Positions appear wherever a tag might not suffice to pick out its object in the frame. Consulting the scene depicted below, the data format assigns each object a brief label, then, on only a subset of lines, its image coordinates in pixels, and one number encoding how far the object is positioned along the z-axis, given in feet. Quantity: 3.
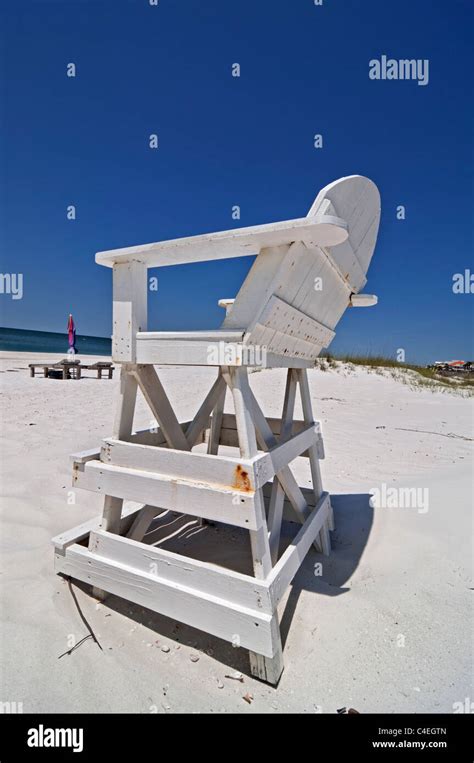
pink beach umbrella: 49.65
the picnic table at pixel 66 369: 42.55
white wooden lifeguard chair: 5.33
